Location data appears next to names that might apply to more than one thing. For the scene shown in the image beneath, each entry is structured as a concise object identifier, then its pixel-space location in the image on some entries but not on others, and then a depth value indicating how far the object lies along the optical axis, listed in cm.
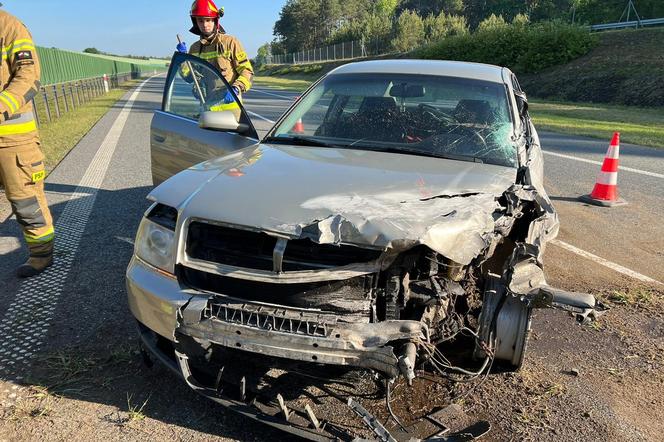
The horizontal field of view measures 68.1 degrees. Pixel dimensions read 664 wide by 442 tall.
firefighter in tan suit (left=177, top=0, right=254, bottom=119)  523
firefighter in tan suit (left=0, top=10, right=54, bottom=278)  372
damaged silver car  204
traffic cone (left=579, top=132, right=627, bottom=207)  586
